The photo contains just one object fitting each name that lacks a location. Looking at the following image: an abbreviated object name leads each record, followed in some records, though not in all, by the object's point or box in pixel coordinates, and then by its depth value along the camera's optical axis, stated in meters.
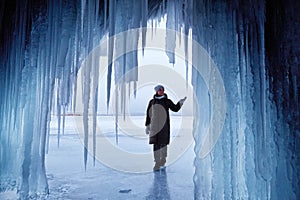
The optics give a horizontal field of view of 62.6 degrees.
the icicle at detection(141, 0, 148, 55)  3.01
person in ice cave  4.06
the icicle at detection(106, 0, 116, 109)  2.80
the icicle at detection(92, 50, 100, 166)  3.10
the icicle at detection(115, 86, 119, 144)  3.48
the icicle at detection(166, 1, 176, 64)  4.05
